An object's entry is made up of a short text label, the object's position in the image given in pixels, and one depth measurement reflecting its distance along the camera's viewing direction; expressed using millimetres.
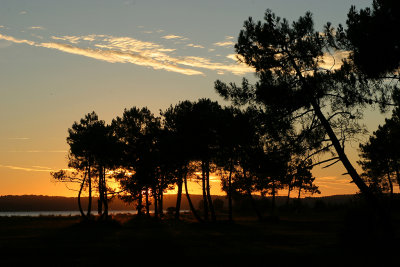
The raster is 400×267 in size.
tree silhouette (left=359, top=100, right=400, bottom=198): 57881
